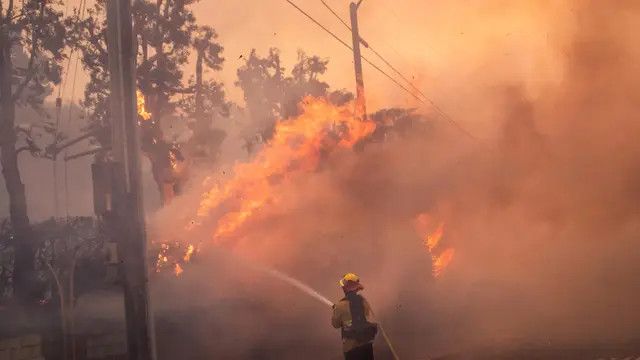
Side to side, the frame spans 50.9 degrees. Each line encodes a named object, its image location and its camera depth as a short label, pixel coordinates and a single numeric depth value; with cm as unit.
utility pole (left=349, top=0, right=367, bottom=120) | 1911
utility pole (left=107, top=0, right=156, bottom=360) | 900
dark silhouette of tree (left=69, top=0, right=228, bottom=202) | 2955
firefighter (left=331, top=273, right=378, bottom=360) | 862
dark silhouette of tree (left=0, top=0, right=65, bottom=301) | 2449
